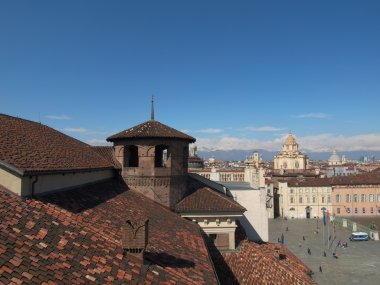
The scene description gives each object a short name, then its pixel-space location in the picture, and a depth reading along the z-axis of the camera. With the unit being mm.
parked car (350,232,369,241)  57719
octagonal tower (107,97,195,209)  19062
